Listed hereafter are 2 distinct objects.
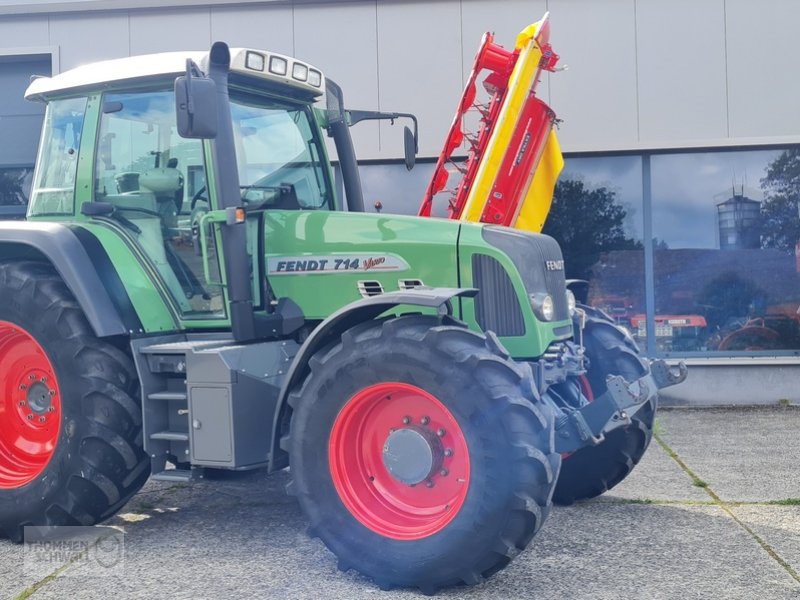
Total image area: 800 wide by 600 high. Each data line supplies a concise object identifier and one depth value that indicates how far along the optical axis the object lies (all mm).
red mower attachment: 7629
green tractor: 4160
